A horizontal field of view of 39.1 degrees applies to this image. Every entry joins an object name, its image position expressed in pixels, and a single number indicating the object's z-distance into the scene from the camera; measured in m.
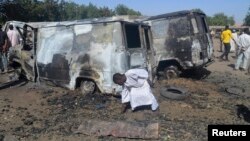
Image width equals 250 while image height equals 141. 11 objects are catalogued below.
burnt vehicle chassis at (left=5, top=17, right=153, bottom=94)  8.28
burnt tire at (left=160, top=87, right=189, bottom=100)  8.84
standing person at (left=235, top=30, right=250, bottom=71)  14.63
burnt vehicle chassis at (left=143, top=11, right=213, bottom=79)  11.05
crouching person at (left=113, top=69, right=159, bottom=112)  7.43
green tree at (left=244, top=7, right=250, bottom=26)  55.97
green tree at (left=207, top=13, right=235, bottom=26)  66.56
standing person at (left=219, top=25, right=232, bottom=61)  17.61
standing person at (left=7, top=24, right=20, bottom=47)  13.28
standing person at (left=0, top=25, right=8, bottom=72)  12.08
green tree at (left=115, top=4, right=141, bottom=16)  58.59
